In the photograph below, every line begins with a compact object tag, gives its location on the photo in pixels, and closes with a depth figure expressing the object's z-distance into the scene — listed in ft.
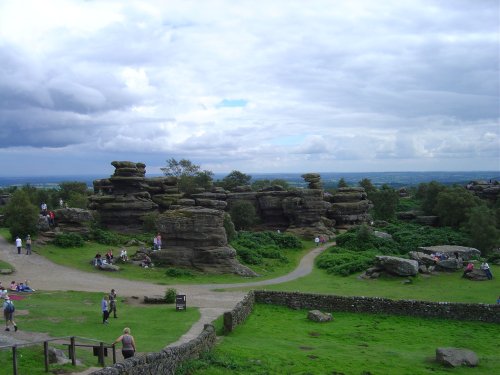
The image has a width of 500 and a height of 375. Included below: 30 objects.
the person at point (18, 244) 151.02
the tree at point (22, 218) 163.43
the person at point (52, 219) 178.95
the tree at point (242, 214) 260.01
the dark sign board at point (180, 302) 100.17
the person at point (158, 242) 165.54
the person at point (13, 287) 110.83
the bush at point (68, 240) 164.55
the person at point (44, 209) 189.98
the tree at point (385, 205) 316.19
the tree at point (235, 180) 381.40
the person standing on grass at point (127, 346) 60.90
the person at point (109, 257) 148.30
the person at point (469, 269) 143.85
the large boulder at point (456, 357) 73.00
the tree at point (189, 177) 304.71
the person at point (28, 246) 150.83
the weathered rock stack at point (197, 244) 152.15
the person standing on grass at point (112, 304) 91.86
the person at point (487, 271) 140.46
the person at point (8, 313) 73.05
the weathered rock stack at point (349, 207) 271.08
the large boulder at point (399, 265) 141.69
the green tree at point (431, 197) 315.53
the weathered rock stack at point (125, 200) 213.66
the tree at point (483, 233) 198.18
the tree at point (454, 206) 264.31
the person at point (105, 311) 85.72
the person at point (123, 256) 151.33
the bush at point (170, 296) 107.96
